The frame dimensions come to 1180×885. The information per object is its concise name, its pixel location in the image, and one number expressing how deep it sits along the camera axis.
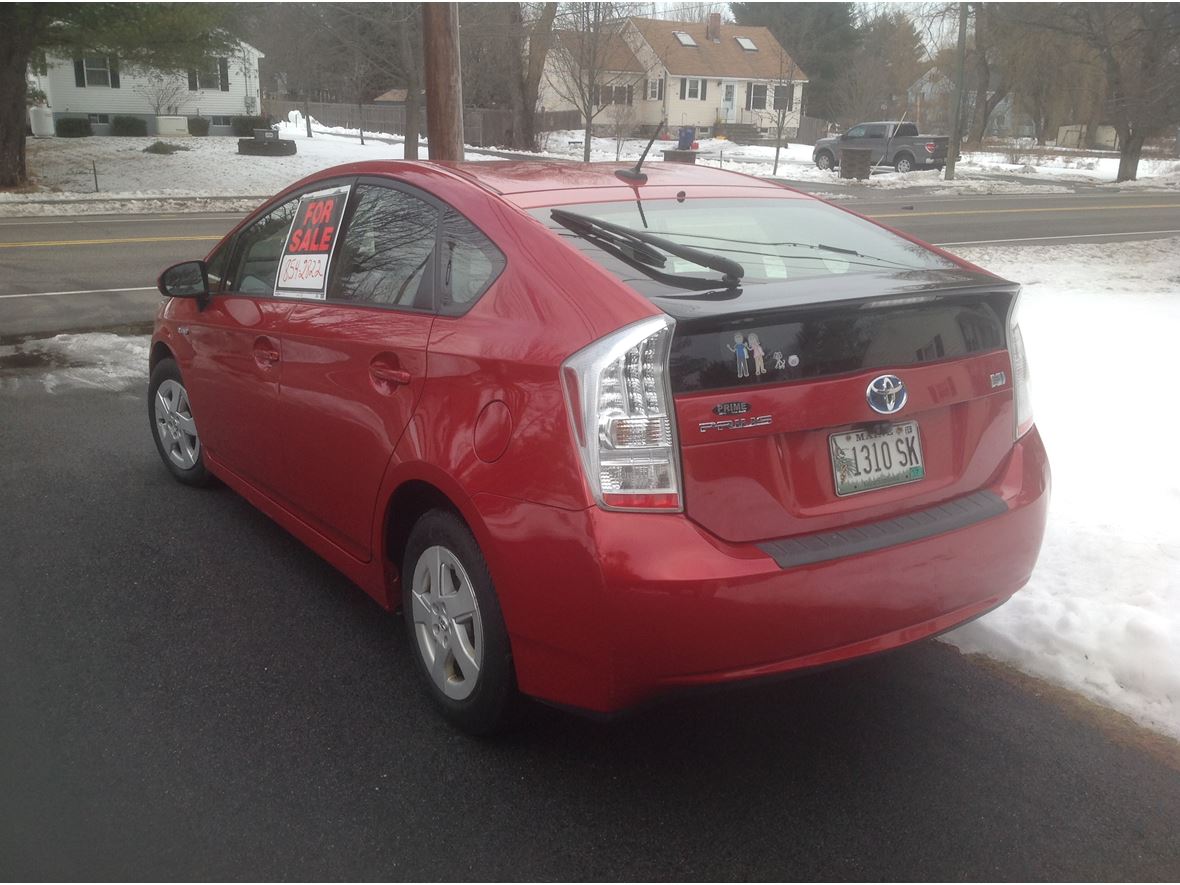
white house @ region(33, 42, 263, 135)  42.16
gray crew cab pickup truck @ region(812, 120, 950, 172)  36.97
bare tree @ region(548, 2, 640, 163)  30.31
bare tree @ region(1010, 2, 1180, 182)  24.28
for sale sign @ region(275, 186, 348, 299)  4.00
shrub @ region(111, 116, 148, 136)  39.16
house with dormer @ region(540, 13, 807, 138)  61.88
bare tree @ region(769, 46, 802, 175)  35.47
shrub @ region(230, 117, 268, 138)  40.06
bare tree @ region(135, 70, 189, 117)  42.62
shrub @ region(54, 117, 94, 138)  36.62
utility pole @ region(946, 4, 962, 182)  30.70
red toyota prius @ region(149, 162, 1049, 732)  2.69
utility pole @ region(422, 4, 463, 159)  11.09
